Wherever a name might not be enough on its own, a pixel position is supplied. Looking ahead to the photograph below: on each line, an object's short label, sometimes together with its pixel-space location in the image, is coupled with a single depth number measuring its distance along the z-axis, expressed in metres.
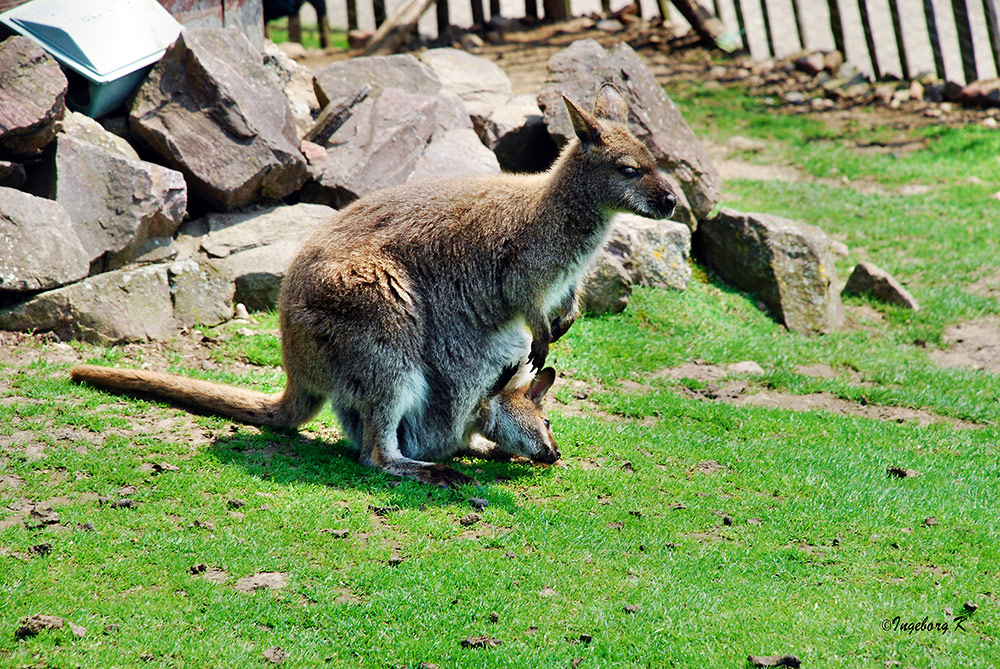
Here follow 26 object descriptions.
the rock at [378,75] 21.23
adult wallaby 11.56
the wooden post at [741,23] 33.75
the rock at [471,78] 22.86
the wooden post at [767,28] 33.06
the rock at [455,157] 19.17
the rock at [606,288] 18.45
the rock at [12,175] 14.21
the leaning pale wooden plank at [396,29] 31.53
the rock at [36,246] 13.48
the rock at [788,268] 19.84
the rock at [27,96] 13.96
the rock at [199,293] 15.56
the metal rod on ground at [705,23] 34.37
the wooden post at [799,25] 33.47
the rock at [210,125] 16.47
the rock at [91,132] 15.37
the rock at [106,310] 13.96
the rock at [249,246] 16.55
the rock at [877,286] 20.70
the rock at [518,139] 21.42
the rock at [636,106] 21.08
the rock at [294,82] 20.33
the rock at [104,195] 14.70
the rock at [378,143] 18.36
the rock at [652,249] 19.08
